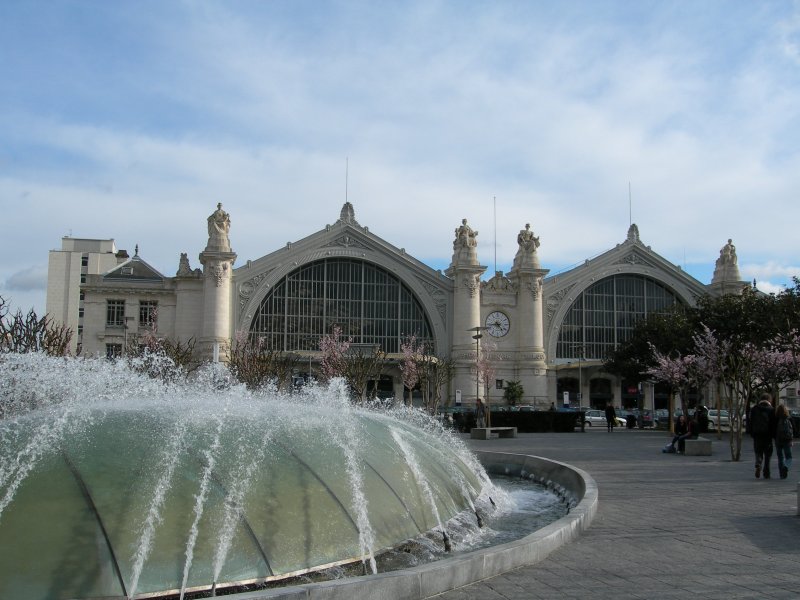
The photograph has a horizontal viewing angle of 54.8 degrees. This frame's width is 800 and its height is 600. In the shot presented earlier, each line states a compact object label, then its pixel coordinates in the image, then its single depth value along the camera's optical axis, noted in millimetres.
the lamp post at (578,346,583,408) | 69406
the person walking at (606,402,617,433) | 42781
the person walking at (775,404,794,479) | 15578
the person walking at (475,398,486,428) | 38300
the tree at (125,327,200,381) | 38000
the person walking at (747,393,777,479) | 15703
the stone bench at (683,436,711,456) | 23328
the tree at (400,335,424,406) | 60469
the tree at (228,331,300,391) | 37812
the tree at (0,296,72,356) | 27588
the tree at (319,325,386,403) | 47094
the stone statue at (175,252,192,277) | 65062
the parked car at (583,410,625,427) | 56062
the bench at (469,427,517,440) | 33188
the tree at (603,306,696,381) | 48188
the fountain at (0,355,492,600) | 6785
